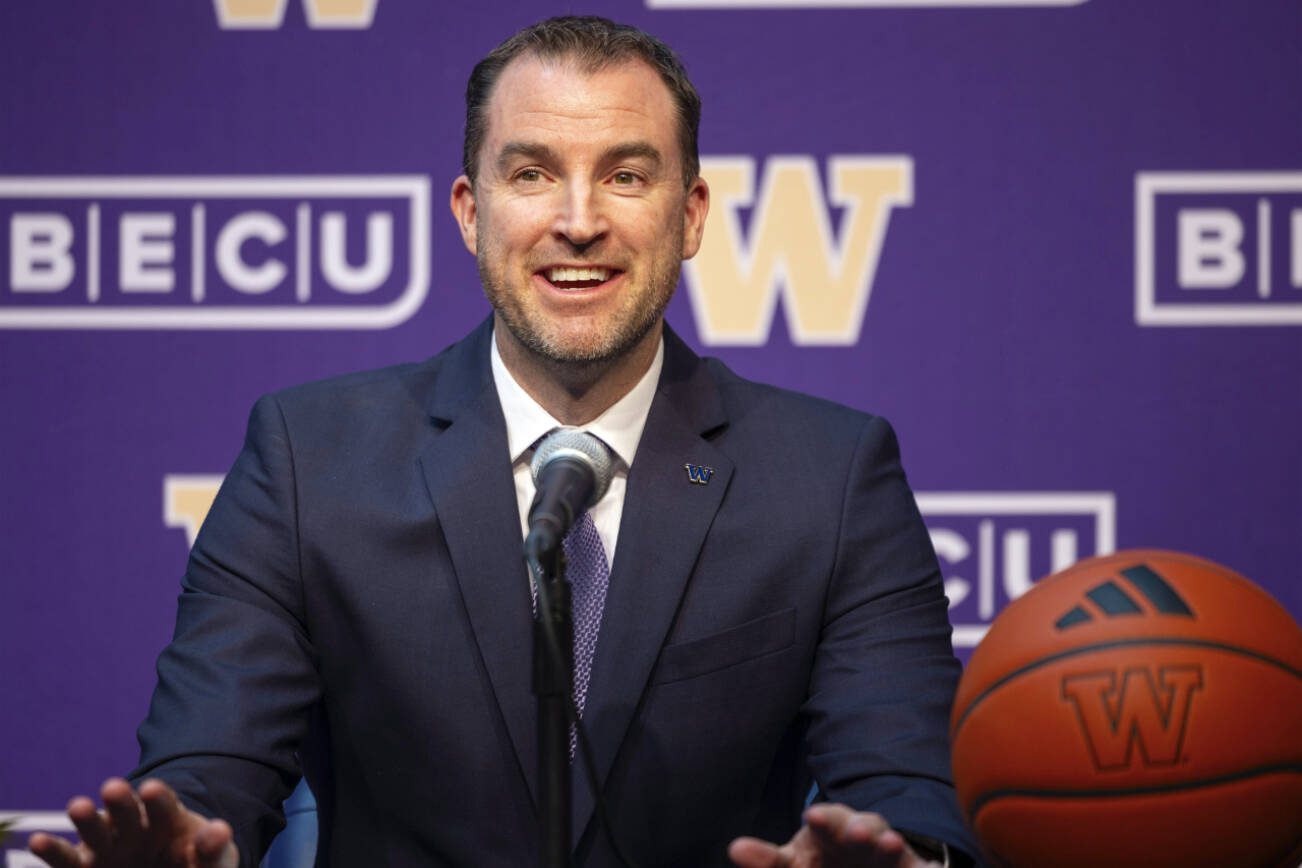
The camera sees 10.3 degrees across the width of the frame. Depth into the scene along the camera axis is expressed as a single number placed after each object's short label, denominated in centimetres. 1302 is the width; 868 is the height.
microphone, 468
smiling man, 500
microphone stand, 469
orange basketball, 470
